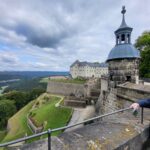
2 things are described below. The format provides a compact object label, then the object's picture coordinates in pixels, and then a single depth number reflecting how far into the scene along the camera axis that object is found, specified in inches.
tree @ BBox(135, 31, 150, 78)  998.4
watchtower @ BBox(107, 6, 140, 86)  439.8
